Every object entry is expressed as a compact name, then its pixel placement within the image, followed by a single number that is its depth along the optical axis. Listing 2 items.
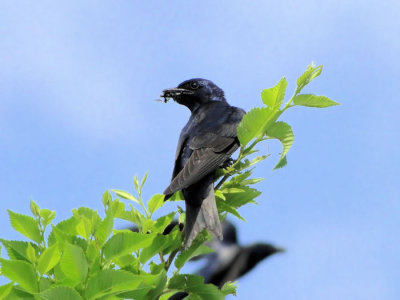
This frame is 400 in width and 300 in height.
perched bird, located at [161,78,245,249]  6.16
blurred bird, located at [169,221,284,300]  11.79
